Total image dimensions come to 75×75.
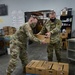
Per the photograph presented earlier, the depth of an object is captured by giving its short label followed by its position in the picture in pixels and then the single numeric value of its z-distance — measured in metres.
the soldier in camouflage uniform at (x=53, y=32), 2.22
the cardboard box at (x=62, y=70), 1.65
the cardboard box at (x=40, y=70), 1.72
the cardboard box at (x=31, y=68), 1.75
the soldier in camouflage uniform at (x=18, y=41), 1.84
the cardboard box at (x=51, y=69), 1.69
